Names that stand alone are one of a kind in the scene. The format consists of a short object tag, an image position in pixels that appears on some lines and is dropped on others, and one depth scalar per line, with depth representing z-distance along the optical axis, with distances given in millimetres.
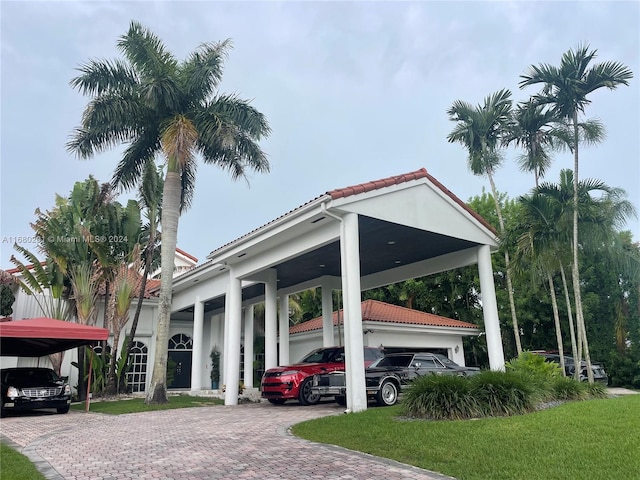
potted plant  24656
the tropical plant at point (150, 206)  19781
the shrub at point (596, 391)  12016
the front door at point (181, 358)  24562
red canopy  12625
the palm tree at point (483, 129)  19688
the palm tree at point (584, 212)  15758
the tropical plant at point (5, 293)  21984
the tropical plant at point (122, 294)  19094
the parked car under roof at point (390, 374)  12406
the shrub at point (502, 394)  9086
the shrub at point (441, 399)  8828
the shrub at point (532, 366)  12386
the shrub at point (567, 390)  11242
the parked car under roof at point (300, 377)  13547
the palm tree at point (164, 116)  15461
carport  11539
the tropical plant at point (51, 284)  19188
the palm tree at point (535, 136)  17875
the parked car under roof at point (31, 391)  12688
